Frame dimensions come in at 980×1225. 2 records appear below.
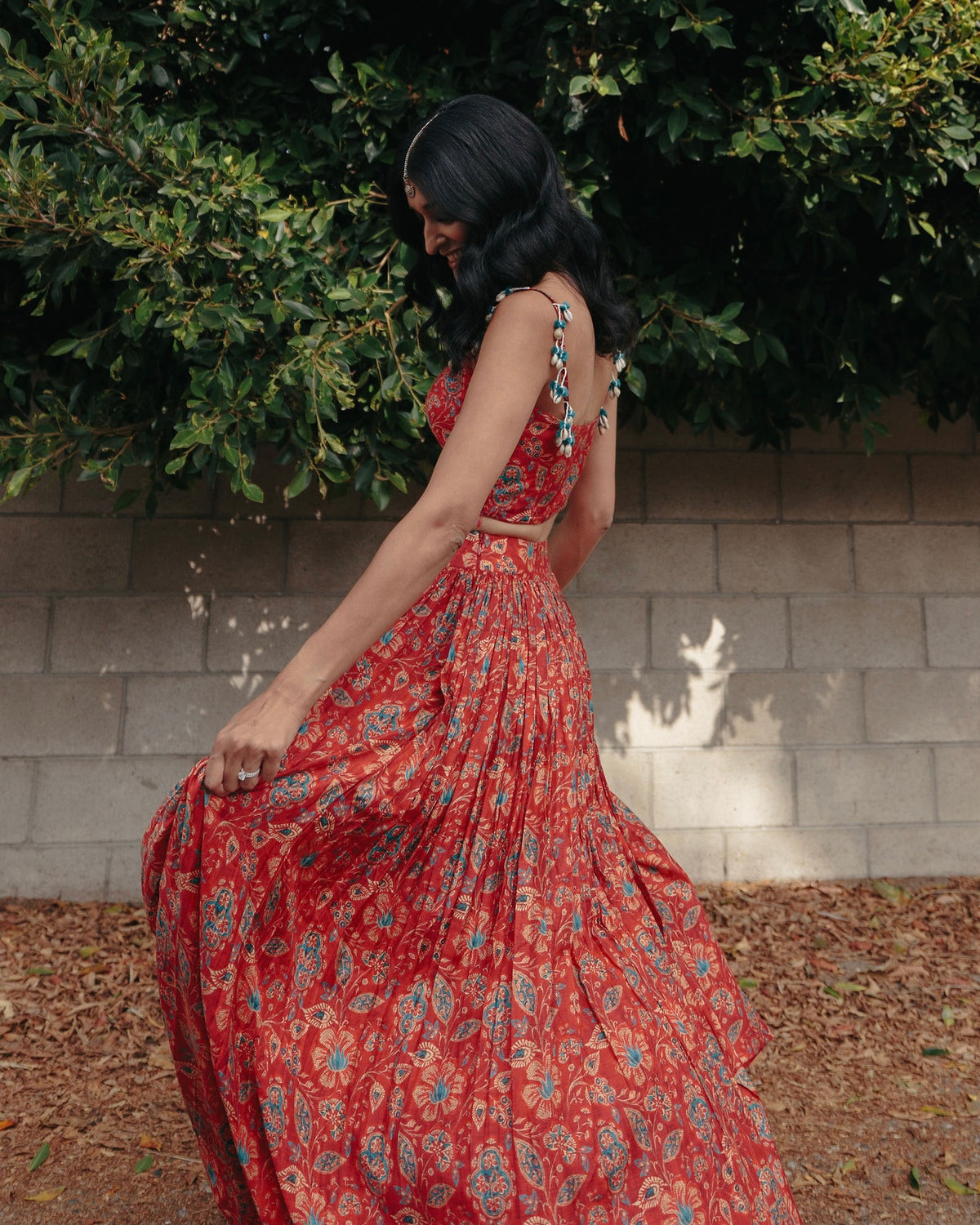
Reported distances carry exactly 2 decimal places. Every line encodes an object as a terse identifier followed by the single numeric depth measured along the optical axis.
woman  1.45
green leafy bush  2.75
